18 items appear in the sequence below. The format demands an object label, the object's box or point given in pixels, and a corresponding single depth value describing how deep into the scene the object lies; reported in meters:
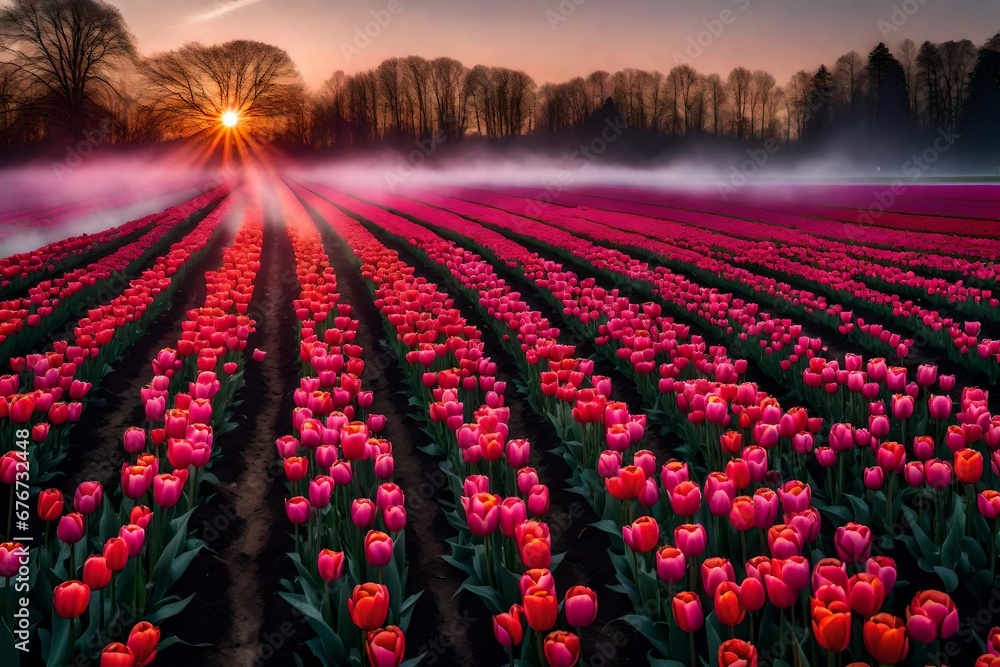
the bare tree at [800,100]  70.62
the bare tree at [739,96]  75.12
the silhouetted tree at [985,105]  45.97
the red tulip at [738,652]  2.01
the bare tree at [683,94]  76.44
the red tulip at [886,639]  1.88
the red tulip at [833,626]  1.91
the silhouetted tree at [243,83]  66.00
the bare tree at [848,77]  69.44
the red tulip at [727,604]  2.14
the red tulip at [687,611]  2.18
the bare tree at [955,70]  57.56
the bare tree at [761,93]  75.12
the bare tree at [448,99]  75.12
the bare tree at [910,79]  61.38
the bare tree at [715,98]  76.31
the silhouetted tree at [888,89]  56.84
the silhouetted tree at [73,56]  31.91
